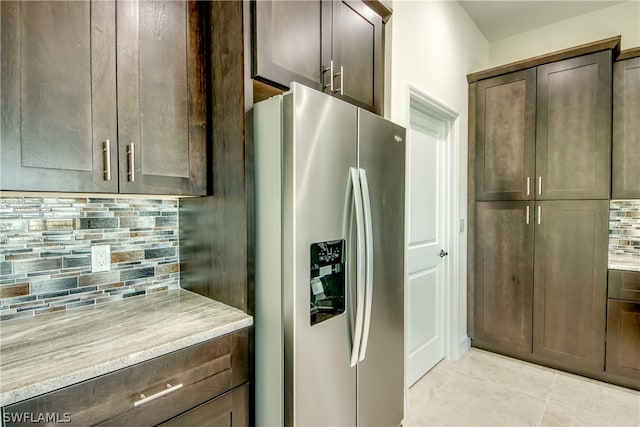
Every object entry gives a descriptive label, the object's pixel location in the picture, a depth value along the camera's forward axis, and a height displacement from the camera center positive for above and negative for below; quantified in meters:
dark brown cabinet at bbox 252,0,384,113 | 1.30 +0.72
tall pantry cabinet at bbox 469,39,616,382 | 2.43 -0.04
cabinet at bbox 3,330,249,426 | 0.84 -0.55
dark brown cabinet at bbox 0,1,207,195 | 0.99 +0.38
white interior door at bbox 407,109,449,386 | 2.45 -0.29
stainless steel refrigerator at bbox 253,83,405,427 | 1.20 -0.22
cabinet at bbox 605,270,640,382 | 2.28 -0.87
